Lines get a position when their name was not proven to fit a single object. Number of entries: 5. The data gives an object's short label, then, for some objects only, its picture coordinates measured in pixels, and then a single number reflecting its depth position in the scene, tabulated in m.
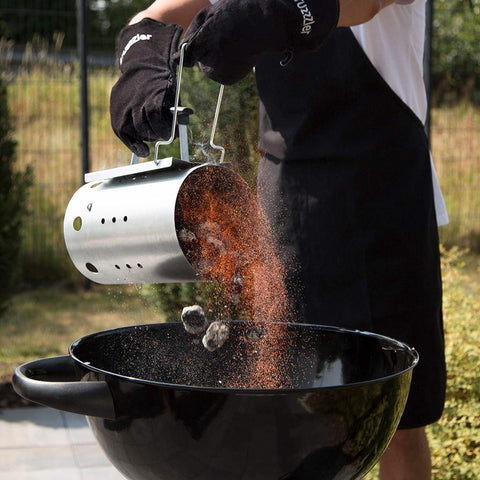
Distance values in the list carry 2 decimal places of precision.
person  2.35
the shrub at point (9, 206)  4.93
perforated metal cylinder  1.89
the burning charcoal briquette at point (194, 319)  1.99
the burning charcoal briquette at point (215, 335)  2.00
